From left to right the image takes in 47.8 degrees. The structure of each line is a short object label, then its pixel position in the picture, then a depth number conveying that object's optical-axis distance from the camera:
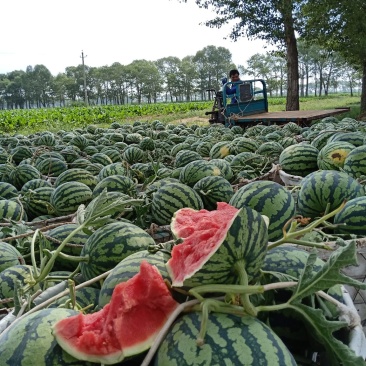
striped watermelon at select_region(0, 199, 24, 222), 3.07
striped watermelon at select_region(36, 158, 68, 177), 4.65
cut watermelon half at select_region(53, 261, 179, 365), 0.97
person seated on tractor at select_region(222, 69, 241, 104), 11.12
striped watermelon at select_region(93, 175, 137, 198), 3.07
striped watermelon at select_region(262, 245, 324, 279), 1.28
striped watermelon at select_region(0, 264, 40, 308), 1.85
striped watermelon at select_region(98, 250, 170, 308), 1.22
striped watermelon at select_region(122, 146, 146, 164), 5.21
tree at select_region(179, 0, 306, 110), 14.29
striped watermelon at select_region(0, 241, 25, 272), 2.09
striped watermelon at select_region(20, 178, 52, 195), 3.83
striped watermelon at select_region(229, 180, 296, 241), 2.07
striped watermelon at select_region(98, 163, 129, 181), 3.88
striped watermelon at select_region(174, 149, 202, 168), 4.36
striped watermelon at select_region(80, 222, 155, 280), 1.55
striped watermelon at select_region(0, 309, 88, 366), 0.99
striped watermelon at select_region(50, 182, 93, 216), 3.17
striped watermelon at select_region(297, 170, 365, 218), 2.39
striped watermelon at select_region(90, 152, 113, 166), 5.04
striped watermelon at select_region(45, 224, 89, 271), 2.03
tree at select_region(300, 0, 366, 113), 12.98
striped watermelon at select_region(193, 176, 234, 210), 2.76
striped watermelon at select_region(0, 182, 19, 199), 3.71
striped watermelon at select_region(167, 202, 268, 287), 1.00
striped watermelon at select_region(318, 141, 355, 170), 3.32
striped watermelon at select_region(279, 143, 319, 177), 3.71
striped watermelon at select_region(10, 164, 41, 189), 4.24
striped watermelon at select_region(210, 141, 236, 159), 4.88
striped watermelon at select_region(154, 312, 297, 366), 0.88
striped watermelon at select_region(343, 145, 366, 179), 3.00
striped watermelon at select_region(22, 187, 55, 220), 3.37
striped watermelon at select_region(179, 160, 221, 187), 3.22
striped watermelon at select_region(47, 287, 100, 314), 1.40
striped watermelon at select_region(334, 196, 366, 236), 2.10
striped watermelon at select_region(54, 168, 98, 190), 3.73
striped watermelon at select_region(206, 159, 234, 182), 3.59
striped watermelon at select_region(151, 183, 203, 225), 2.49
